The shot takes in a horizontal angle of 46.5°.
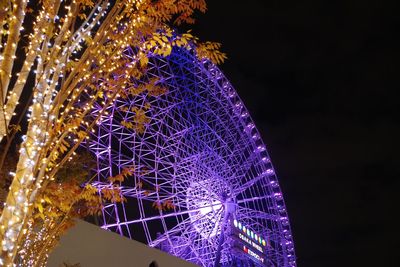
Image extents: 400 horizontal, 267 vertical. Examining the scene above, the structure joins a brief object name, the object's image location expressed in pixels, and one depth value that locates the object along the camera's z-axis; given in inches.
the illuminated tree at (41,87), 166.2
